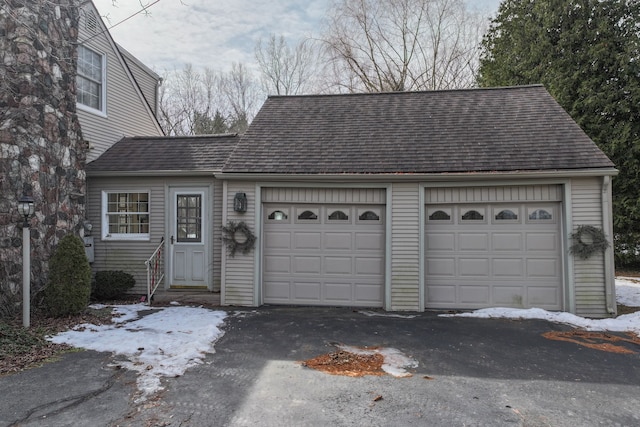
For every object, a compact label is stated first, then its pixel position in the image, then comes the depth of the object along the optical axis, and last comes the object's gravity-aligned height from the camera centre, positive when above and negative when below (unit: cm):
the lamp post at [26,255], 541 -43
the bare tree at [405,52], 1852 +836
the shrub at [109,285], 755 -116
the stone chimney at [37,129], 594 +159
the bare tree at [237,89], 2761 +972
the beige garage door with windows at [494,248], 682 -43
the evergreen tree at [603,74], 1070 +434
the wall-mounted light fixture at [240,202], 717 +42
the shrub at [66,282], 589 -86
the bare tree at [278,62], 2445 +1036
